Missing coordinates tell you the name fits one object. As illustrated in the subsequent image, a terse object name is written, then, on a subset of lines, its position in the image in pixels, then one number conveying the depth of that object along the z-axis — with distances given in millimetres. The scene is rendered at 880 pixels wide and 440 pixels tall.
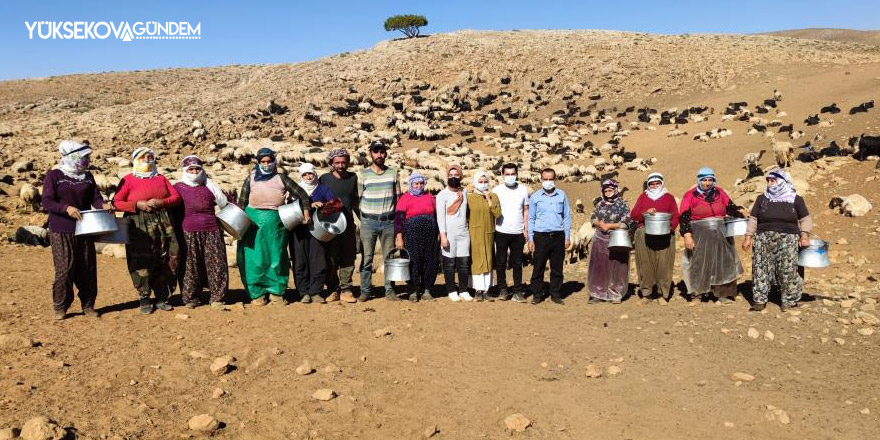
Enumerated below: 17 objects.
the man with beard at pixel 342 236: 6516
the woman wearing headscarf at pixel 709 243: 6531
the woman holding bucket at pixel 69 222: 5430
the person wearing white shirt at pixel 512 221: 6723
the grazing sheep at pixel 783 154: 12812
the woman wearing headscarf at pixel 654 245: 6562
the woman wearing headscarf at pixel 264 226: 6207
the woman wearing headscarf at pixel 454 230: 6586
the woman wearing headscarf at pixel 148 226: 5727
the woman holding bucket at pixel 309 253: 6352
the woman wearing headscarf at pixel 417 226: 6594
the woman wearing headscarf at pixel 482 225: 6691
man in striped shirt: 6504
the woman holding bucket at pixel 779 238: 6074
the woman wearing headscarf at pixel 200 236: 5910
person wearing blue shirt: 6621
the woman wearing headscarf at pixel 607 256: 6664
